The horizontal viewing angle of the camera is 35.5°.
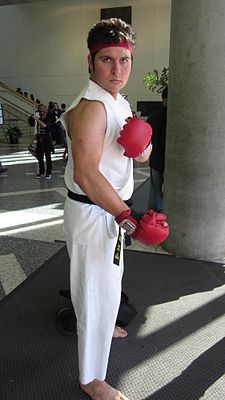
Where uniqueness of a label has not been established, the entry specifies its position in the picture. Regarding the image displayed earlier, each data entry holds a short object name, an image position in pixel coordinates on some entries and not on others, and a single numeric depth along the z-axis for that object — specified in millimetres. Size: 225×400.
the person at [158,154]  3727
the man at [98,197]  1277
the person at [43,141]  6793
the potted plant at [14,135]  13898
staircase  16219
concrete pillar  2791
